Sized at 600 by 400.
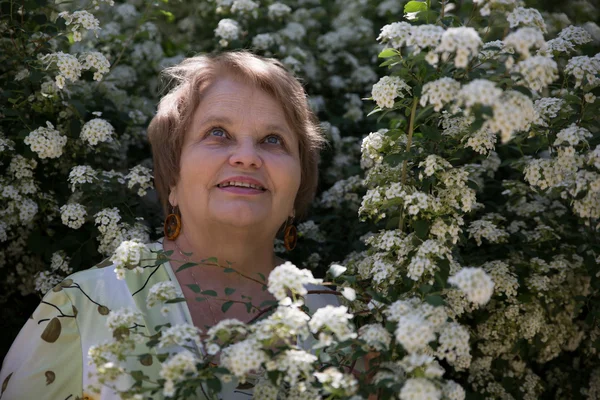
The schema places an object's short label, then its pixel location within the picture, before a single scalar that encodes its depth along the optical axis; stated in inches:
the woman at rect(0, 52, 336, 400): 55.1
